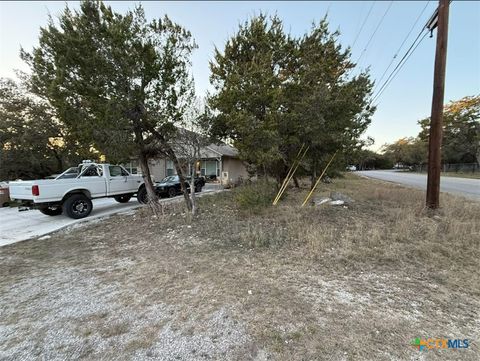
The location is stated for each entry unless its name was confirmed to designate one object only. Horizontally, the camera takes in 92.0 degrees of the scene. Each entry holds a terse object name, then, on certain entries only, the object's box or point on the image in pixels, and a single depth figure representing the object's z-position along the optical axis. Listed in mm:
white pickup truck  6781
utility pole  6215
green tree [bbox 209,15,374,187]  6496
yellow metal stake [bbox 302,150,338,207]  8322
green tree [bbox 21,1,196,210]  5570
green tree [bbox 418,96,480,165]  30688
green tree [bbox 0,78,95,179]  11352
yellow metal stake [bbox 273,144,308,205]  7954
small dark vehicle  11812
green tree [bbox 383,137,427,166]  46319
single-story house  17756
